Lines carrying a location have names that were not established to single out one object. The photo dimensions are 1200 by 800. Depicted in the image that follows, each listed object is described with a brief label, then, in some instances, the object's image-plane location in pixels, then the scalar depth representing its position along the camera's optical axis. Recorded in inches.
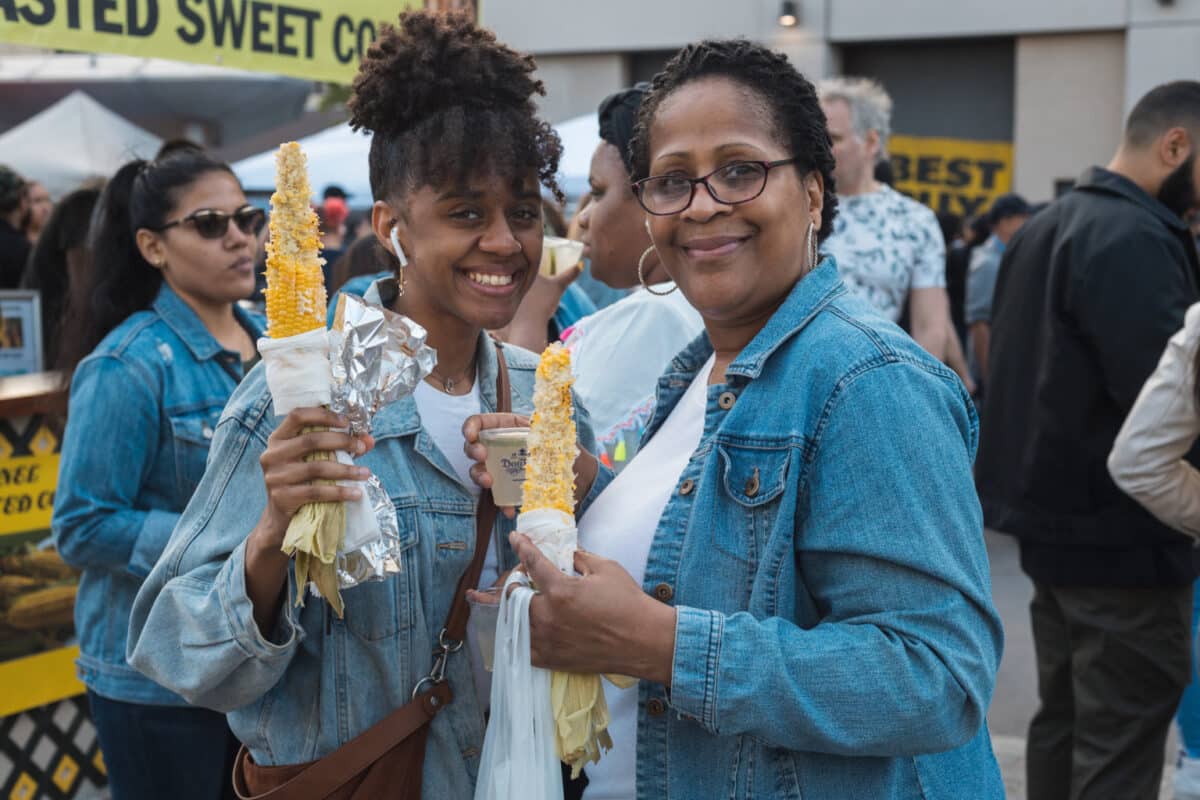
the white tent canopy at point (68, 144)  466.3
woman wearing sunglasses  129.6
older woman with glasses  67.5
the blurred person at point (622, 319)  120.6
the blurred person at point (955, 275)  412.5
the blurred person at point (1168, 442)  140.2
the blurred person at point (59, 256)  213.8
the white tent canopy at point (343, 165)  407.2
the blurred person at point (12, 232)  294.2
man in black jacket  157.4
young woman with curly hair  78.2
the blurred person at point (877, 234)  212.5
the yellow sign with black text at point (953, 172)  531.8
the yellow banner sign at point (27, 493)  182.1
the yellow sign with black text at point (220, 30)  149.8
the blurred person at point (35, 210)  320.5
